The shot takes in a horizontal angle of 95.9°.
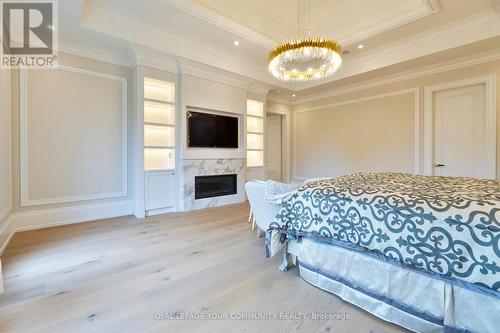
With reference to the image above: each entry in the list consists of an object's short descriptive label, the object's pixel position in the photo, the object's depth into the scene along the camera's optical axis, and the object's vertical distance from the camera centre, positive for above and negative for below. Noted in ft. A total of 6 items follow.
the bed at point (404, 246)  3.90 -1.75
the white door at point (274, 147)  23.68 +1.85
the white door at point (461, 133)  12.75 +1.90
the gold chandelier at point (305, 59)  9.23 +4.69
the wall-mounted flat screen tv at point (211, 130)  14.74 +2.37
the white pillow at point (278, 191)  7.24 -0.88
